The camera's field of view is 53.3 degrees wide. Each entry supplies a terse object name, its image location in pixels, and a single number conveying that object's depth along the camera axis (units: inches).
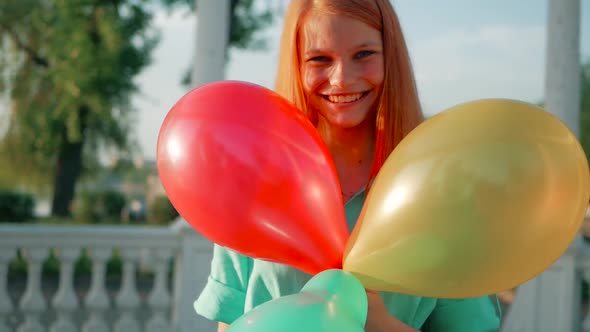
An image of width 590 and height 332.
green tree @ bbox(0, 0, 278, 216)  454.6
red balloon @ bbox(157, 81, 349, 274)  39.5
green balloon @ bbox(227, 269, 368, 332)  33.2
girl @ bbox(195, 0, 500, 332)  42.6
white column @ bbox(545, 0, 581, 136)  133.5
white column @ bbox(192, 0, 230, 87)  137.1
